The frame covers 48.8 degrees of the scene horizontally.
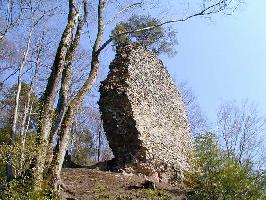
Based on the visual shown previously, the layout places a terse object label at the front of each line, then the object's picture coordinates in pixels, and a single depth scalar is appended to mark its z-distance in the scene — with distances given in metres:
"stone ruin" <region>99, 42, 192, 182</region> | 10.70
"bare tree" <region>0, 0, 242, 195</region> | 7.19
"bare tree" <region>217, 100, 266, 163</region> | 18.37
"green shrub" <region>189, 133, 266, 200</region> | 8.73
